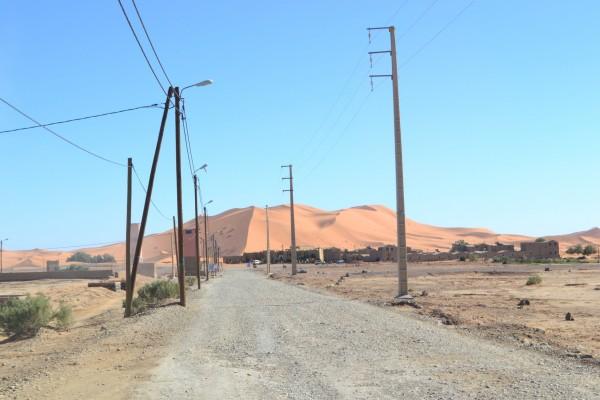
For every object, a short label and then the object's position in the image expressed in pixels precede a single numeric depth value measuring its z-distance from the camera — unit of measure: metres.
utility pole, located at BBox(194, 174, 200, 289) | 49.13
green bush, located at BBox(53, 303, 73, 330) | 26.53
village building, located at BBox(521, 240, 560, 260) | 114.06
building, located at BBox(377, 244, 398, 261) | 131.88
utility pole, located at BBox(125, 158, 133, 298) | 31.08
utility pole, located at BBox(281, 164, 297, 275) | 73.44
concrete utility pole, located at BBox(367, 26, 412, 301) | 28.67
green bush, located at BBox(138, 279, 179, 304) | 37.47
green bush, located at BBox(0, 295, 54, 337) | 24.34
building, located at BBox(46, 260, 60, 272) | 98.41
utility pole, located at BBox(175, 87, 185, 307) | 29.36
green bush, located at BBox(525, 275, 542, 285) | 43.62
